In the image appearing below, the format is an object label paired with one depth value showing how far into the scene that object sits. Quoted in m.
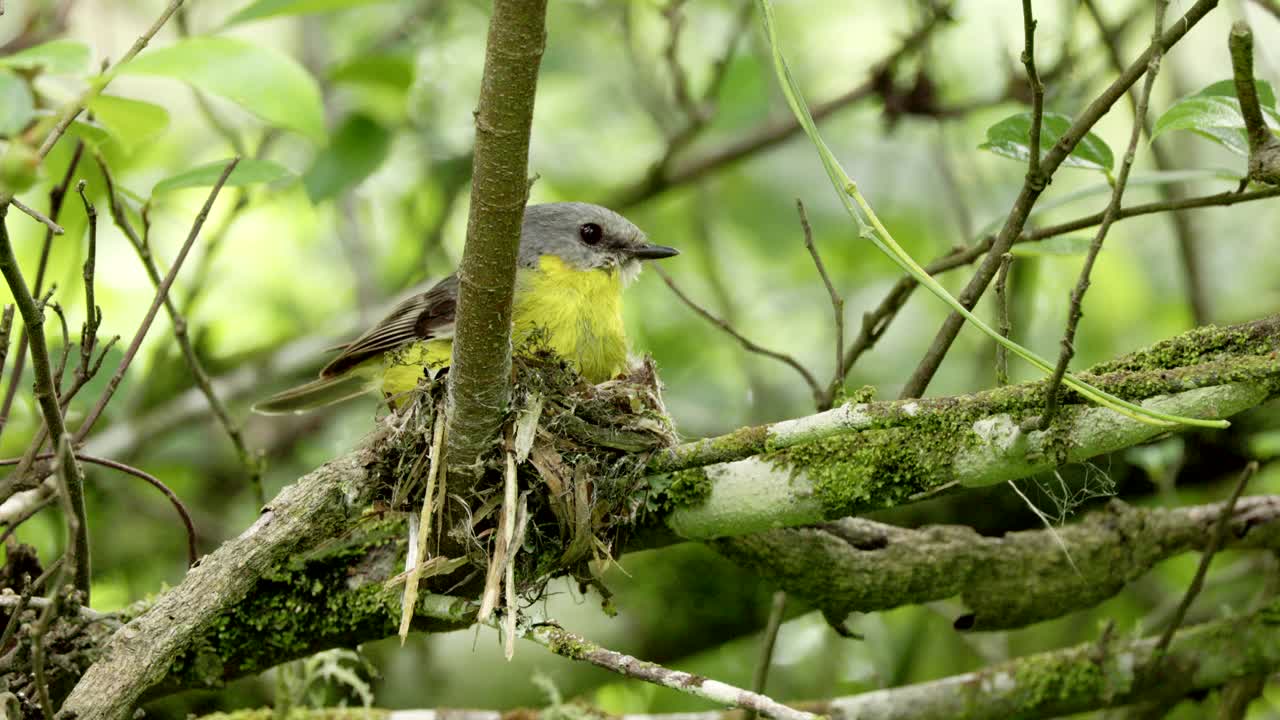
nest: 6.40
